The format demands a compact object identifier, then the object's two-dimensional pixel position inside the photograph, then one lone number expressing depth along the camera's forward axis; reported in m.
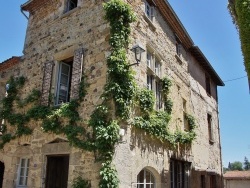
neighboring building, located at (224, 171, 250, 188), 19.62
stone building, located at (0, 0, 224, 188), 6.54
